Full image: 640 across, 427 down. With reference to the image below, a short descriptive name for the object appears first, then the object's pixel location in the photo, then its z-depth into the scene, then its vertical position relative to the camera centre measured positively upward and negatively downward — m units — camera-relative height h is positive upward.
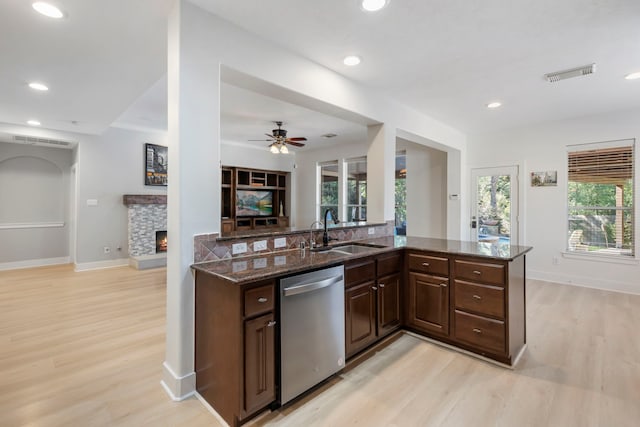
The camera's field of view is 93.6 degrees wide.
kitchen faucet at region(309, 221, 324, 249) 2.90 -0.28
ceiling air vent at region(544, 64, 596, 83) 2.98 +1.43
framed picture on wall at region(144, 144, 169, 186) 6.31 +1.00
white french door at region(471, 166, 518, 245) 5.44 +0.15
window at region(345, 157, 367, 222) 6.97 +0.55
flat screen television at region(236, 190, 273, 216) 7.55 +0.23
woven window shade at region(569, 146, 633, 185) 4.48 +0.73
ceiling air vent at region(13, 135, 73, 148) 5.34 +1.30
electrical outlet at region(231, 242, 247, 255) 2.27 -0.28
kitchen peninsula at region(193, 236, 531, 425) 1.71 -0.70
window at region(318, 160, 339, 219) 7.56 +0.65
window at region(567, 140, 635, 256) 4.47 +0.22
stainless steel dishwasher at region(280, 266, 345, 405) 1.87 -0.79
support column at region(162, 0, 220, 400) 1.99 +0.26
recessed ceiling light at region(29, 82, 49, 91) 3.47 +1.47
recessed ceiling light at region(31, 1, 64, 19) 2.09 +1.44
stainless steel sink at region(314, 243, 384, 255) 2.95 -0.37
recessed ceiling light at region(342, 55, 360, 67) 2.82 +1.45
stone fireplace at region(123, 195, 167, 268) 5.98 -0.32
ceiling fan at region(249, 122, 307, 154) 5.05 +1.20
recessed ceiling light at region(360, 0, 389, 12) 2.03 +1.42
